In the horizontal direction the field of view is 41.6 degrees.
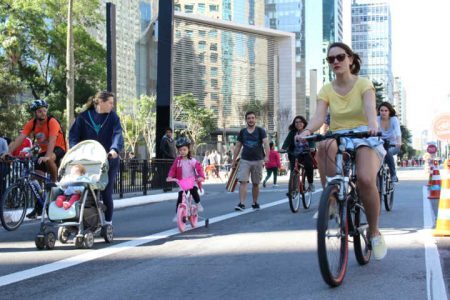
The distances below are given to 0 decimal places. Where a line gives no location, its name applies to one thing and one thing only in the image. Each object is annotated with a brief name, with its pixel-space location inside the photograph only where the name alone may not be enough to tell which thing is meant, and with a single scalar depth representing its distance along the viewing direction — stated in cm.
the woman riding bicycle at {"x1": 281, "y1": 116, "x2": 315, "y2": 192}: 1117
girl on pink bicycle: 877
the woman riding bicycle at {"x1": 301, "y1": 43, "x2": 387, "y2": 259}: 500
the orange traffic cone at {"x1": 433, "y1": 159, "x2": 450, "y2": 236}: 728
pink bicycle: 834
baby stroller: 657
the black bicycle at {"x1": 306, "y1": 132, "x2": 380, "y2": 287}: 432
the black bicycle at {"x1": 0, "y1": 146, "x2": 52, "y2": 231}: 854
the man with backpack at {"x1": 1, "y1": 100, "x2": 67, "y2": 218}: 877
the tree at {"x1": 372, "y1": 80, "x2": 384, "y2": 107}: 9602
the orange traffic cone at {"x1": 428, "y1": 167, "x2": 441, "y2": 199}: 1344
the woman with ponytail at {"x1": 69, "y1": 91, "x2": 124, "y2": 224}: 732
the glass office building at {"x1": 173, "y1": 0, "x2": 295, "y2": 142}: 9625
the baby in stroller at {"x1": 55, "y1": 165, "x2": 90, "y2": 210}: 667
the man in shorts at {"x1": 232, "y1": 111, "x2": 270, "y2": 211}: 1113
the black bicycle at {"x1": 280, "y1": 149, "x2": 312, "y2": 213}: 1062
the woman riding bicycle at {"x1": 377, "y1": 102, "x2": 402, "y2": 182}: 988
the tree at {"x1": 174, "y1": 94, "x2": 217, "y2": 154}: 7612
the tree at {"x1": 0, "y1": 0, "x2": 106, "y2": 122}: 3484
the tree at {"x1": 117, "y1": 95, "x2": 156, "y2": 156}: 6781
